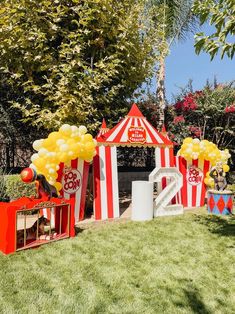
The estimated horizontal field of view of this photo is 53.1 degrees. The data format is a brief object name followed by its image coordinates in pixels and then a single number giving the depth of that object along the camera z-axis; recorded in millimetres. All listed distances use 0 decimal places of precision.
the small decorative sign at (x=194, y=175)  7698
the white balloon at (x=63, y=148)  5449
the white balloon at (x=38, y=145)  5634
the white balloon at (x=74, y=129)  5678
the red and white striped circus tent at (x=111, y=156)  6351
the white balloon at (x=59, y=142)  5507
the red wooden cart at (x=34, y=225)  4125
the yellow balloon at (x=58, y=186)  5623
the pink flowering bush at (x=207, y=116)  11002
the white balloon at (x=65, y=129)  5594
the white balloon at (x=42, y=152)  5411
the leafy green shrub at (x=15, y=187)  6798
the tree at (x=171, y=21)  11600
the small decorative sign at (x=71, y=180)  5913
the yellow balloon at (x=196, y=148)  7466
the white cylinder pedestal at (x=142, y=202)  6253
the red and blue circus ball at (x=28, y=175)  4351
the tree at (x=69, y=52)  6920
